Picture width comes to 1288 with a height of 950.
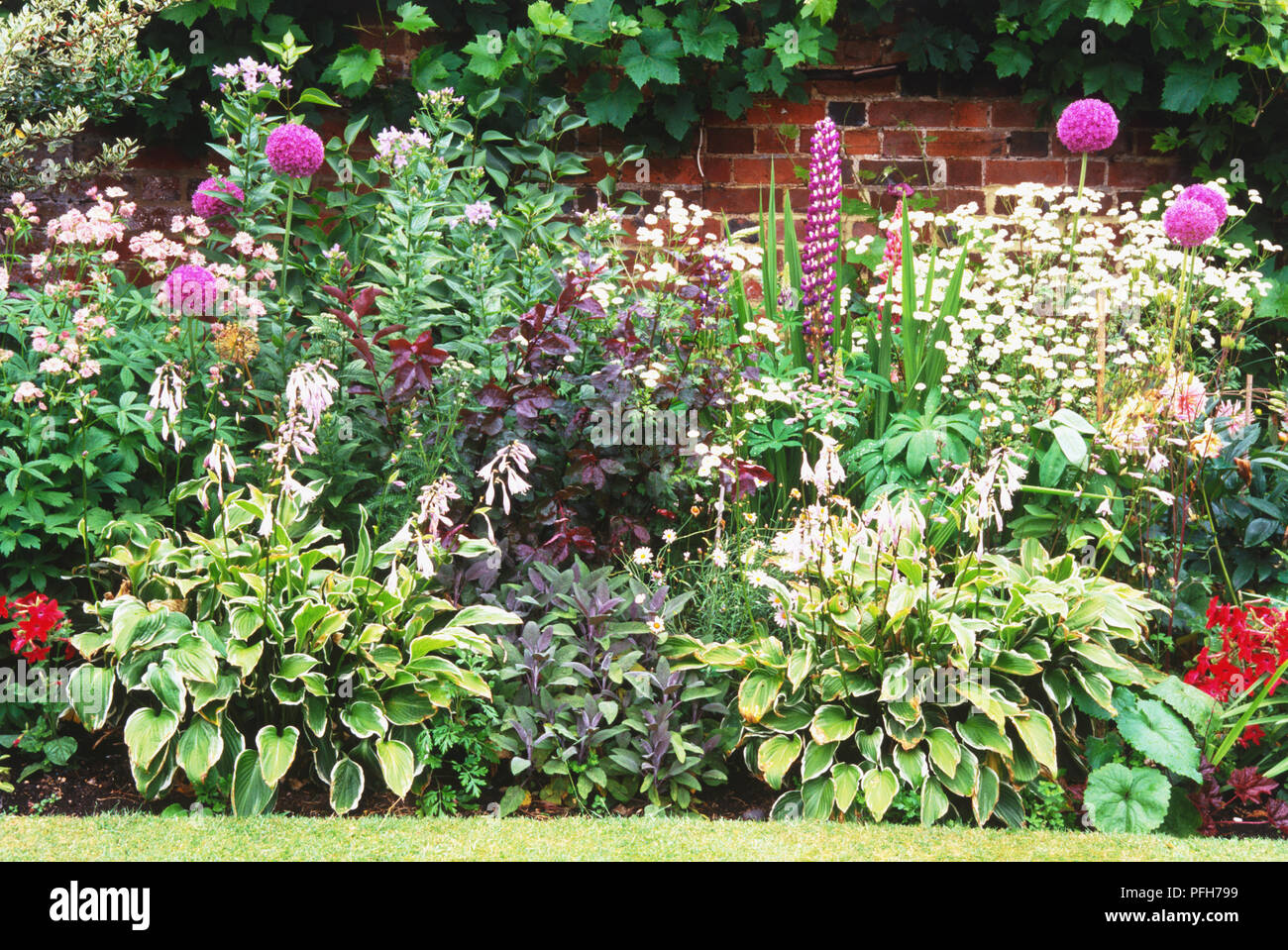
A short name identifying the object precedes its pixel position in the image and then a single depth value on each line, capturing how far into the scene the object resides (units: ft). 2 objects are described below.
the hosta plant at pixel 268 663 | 9.34
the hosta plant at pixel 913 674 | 9.73
